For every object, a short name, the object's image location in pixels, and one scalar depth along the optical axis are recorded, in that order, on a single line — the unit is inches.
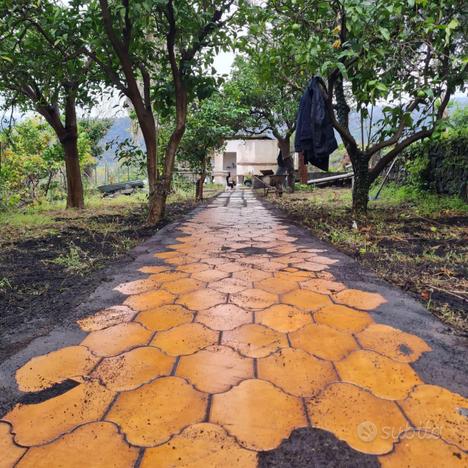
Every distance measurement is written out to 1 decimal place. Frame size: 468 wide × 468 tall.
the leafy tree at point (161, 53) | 160.4
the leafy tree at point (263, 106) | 430.3
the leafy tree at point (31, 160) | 326.8
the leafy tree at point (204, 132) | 347.9
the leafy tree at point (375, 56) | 152.1
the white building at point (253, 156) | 935.7
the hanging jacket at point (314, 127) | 194.5
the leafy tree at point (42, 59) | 157.2
